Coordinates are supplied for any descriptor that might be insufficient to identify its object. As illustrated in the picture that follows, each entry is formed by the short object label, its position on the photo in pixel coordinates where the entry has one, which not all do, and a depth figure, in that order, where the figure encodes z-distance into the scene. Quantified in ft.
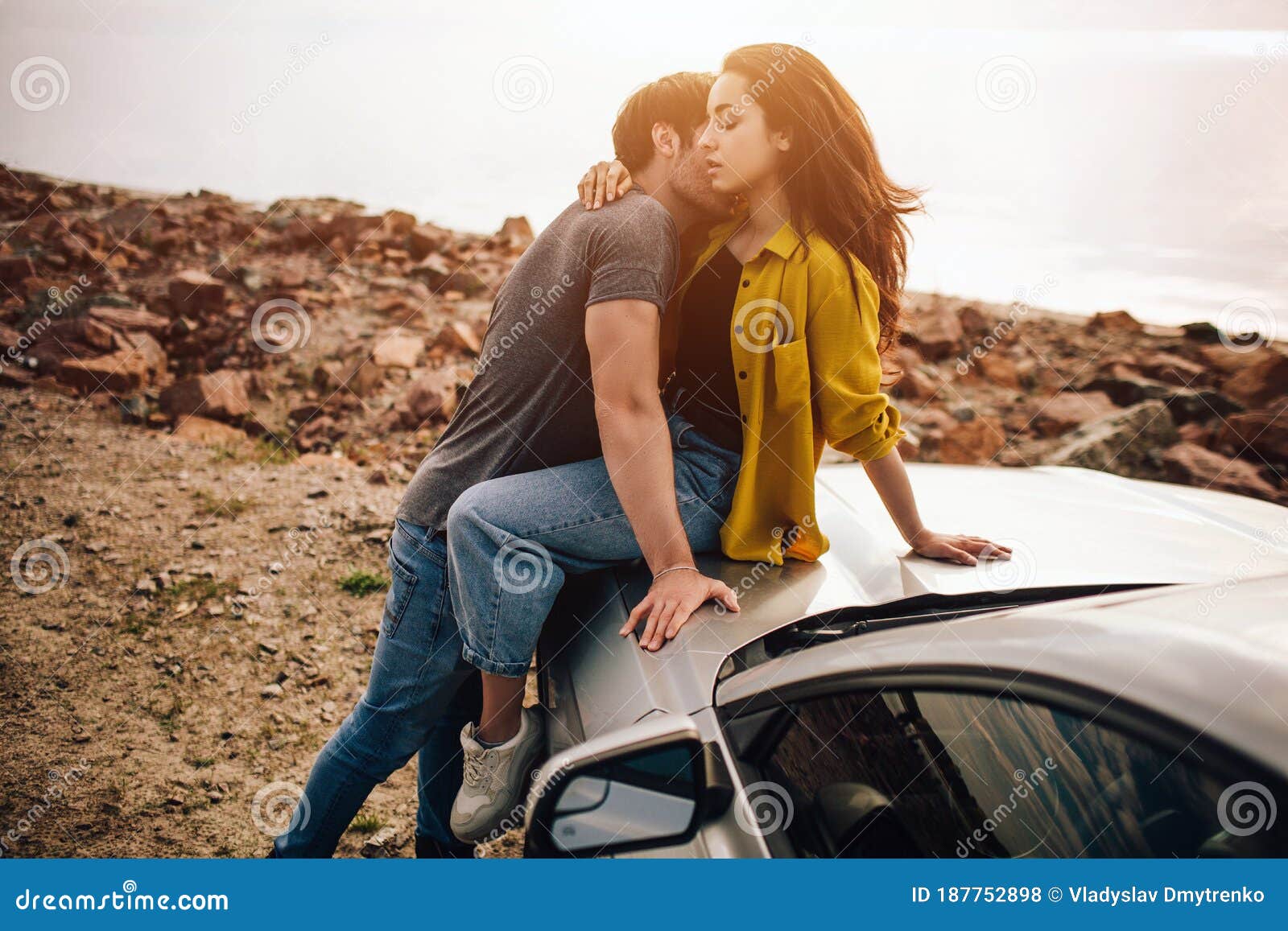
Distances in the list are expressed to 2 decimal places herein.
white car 3.15
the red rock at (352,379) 20.26
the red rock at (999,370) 23.39
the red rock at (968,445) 18.84
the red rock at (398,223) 30.07
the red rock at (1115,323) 25.55
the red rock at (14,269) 24.90
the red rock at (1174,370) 21.56
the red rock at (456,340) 22.44
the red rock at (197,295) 23.72
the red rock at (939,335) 24.86
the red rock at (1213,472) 15.99
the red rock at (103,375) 19.06
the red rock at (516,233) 30.83
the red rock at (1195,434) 18.40
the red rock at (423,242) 29.58
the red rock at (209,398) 18.62
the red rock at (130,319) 21.34
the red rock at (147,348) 20.27
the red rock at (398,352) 21.31
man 5.61
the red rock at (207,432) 17.70
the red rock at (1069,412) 20.12
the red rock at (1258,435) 17.29
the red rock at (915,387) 22.02
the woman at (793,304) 6.06
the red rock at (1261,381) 18.84
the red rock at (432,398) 18.71
